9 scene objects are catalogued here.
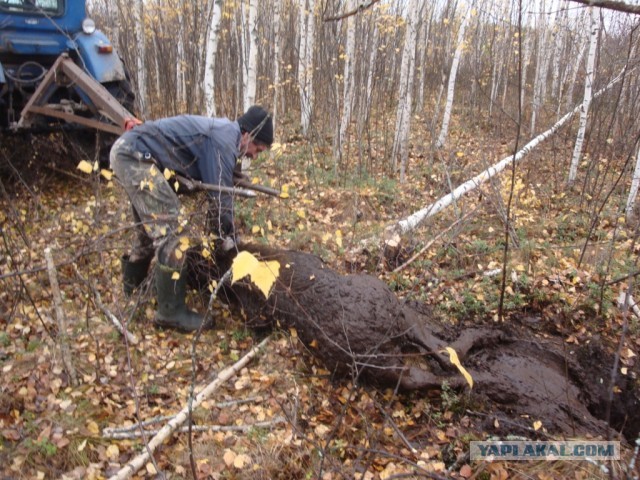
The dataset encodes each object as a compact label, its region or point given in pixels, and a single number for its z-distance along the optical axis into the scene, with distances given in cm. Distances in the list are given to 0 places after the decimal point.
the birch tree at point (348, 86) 789
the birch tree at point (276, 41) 855
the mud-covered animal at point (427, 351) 284
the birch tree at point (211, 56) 506
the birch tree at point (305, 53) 855
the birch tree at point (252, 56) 570
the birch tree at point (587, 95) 649
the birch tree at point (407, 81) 719
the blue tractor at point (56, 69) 506
